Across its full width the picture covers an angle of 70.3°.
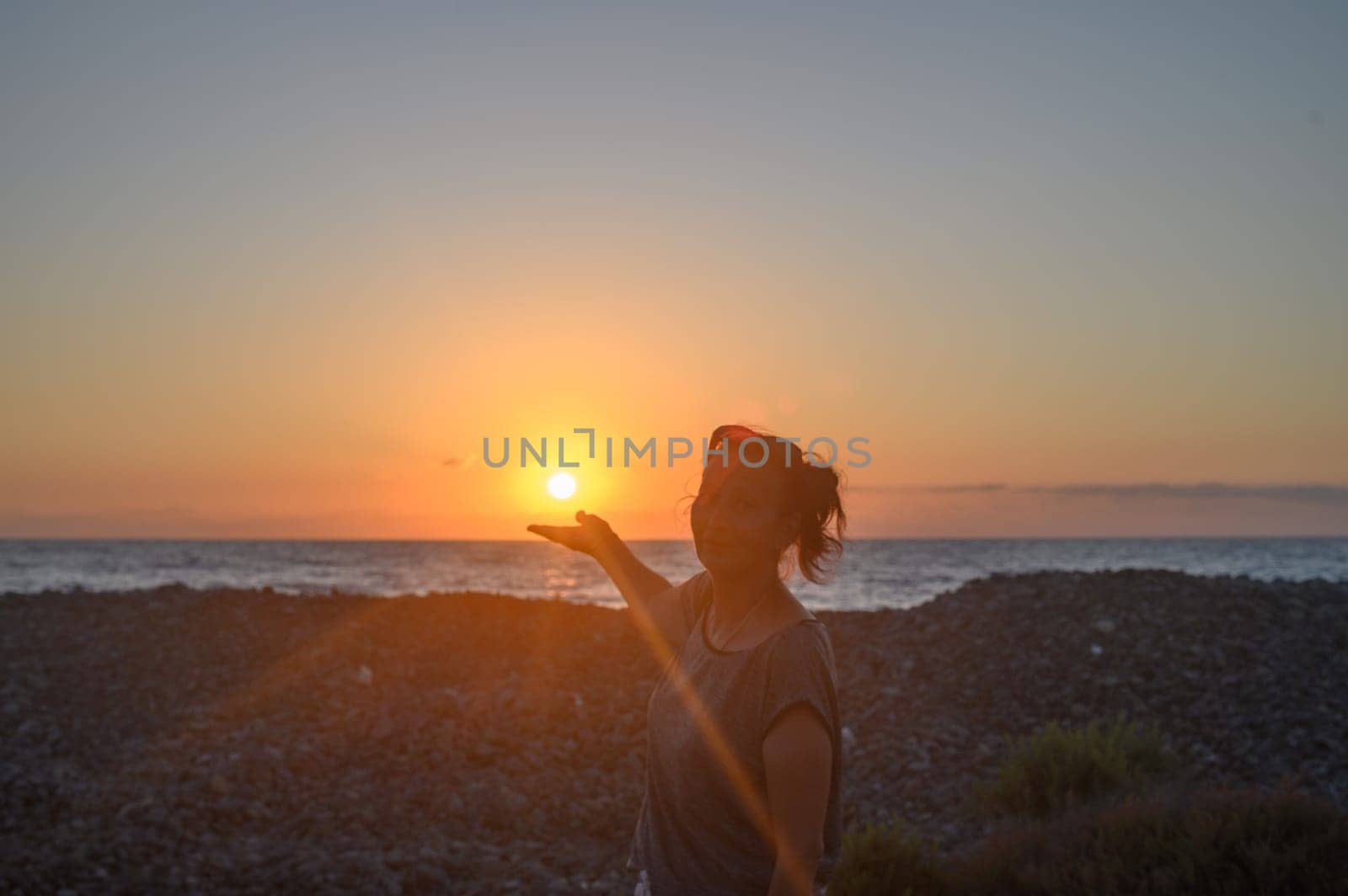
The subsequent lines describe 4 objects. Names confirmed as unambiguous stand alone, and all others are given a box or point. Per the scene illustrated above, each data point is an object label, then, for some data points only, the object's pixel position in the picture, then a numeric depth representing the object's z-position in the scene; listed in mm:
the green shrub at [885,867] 5844
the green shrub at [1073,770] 7715
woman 2225
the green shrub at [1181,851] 5078
